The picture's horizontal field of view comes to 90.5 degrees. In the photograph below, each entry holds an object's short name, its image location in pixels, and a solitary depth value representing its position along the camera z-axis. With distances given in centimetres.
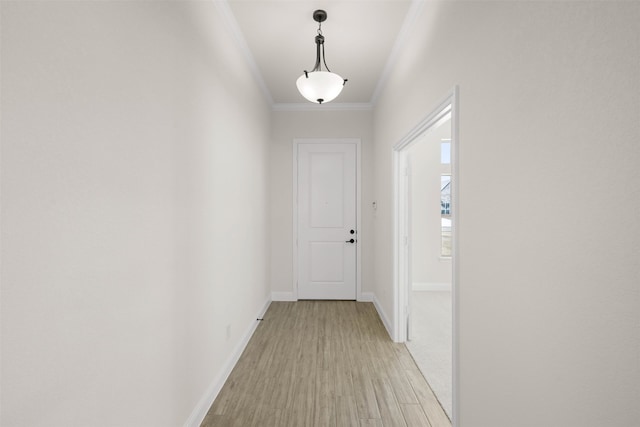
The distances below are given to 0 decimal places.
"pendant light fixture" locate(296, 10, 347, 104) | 232
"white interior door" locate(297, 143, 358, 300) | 451
